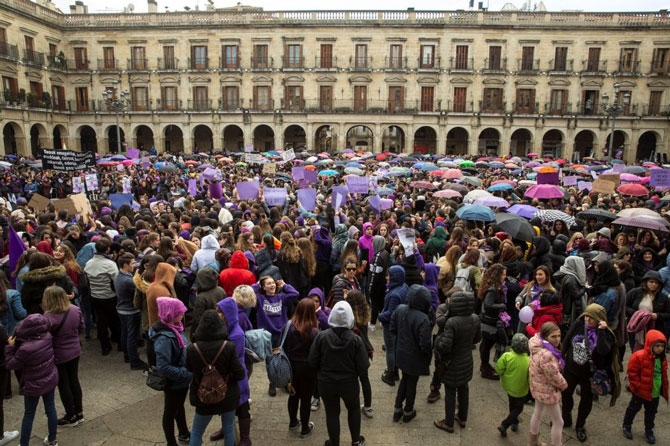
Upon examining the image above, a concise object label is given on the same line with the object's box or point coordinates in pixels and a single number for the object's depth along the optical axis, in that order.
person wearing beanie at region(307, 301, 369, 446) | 4.28
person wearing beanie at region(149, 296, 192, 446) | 4.17
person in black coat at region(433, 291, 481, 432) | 4.77
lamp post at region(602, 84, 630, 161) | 25.08
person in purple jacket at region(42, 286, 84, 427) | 4.67
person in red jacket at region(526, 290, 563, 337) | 5.56
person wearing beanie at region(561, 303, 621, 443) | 4.78
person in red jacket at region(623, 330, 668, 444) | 4.64
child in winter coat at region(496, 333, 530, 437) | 4.79
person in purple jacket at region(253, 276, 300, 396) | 5.46
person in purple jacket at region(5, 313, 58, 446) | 4.28
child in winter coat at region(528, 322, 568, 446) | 4.44
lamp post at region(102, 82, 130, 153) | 36.26
